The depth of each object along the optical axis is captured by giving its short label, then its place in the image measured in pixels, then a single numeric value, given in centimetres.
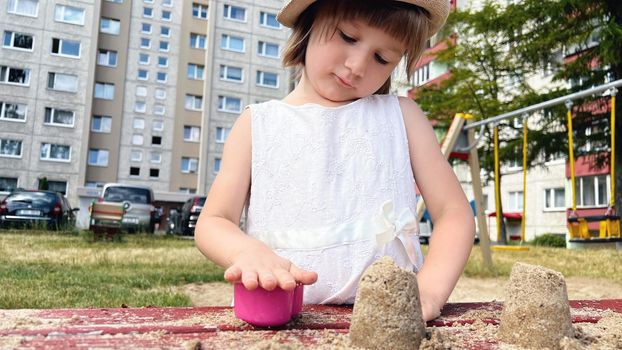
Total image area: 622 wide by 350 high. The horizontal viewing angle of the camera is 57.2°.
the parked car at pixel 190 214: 1582
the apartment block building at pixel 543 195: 2161
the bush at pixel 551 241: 1862
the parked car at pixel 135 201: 1476
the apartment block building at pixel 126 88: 2962
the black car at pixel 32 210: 1250
